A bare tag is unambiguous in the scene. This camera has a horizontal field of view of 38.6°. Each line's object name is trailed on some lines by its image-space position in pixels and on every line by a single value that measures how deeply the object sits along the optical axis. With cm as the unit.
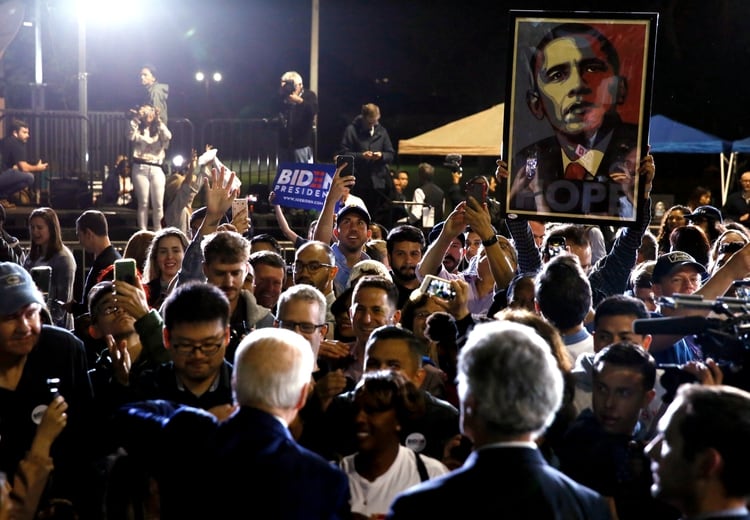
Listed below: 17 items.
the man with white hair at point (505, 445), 295
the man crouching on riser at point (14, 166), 1572
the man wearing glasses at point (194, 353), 427
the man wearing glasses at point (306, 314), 530
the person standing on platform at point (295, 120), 1535
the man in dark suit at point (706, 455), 286
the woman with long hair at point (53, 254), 946
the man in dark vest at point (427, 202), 1614
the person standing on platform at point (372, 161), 1498
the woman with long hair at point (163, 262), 751
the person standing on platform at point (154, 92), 1642
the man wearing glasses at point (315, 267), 701
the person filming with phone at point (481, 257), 675
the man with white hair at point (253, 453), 321
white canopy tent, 1817
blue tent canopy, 1891
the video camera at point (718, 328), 362
